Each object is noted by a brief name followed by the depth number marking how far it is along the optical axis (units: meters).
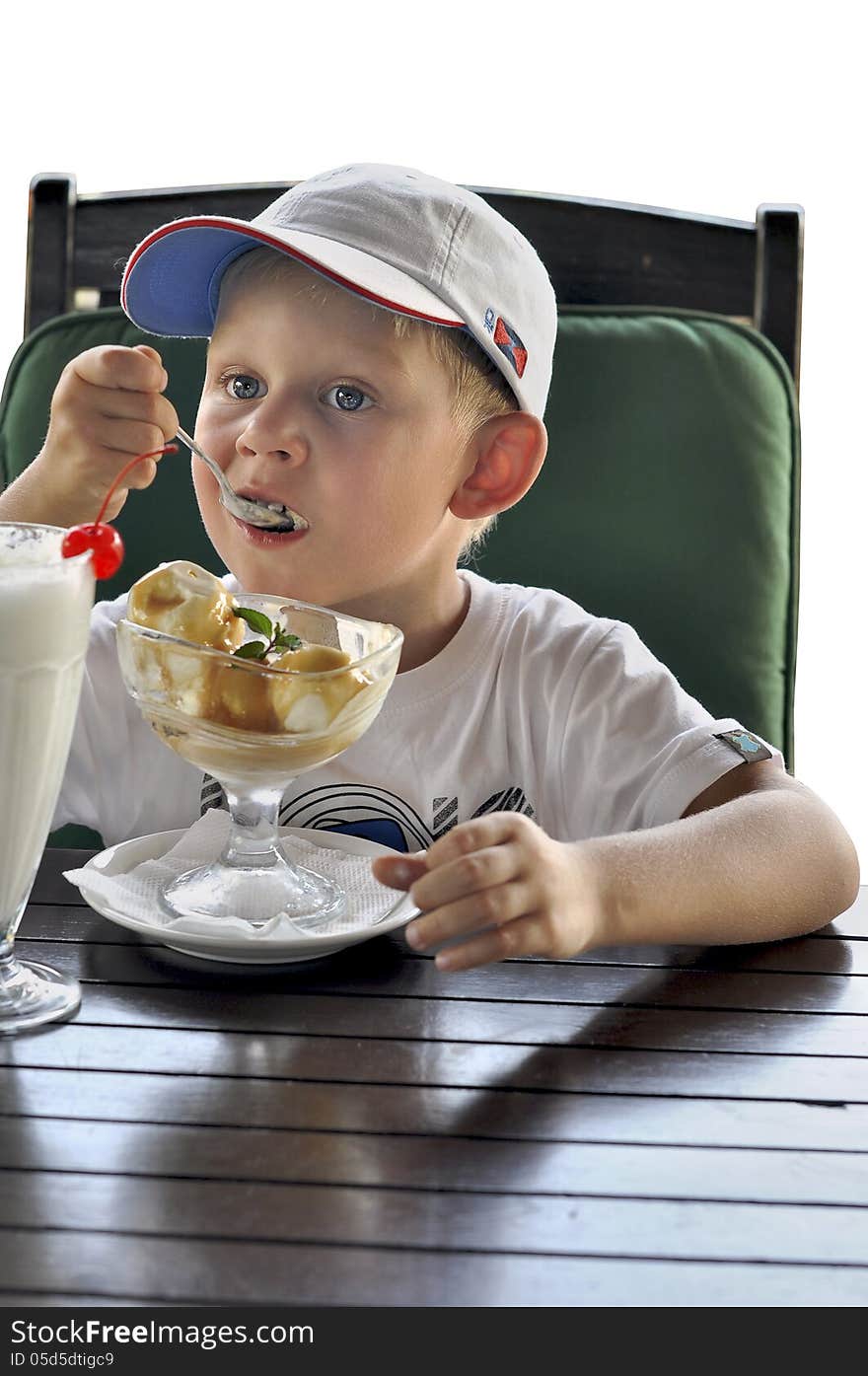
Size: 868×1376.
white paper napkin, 0.86
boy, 1.17
